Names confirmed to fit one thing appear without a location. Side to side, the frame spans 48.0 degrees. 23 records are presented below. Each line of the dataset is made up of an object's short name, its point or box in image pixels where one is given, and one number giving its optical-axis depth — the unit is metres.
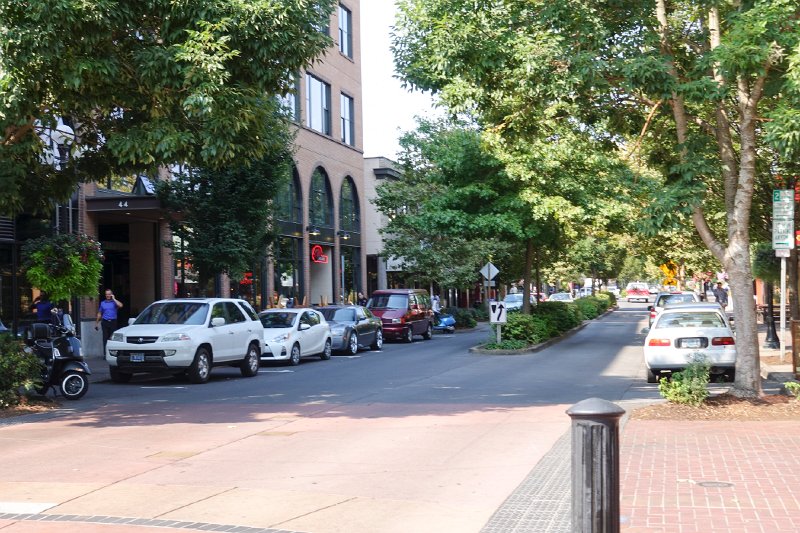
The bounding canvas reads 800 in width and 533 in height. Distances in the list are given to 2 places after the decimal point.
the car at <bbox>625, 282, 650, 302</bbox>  96.32
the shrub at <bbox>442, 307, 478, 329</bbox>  45.59
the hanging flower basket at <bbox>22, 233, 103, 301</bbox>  16.22
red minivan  32.41
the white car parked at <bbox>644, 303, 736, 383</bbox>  16.22
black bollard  4.94
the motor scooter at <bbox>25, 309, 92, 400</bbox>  14.66
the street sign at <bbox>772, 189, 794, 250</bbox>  15.17
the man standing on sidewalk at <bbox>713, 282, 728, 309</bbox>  39.47
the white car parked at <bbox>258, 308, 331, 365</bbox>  22.25
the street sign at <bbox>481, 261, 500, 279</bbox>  29.42
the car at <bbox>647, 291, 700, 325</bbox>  28.19
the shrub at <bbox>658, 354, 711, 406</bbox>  11.84
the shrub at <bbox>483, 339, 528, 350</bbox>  25.88
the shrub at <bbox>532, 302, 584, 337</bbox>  31.18
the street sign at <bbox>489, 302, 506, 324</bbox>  25.28
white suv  17.48
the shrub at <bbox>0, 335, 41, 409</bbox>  13.32
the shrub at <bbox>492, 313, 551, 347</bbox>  26.58
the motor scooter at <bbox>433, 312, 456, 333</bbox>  41.44
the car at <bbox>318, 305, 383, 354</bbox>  26.16
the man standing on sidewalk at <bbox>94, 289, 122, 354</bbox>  22.52
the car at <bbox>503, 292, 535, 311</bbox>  45.47
